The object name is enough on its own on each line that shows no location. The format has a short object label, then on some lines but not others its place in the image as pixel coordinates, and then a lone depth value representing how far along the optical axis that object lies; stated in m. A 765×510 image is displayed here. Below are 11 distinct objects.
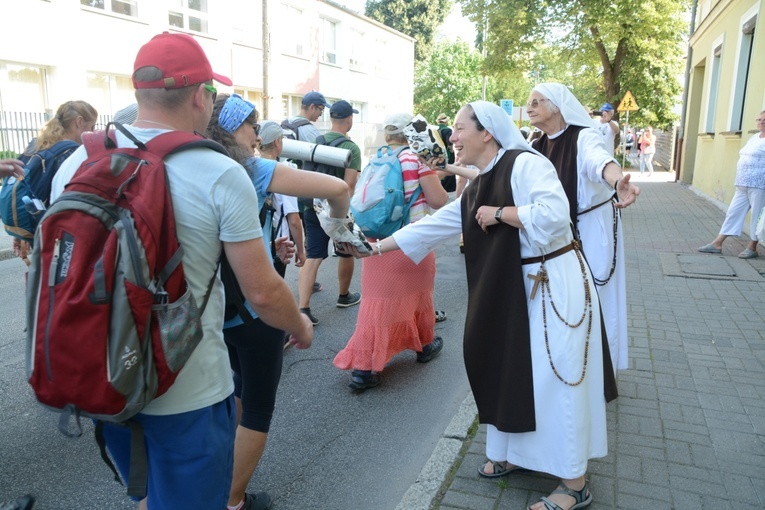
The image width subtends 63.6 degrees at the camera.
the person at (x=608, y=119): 8.86
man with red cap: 1.74
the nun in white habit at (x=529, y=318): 2.70
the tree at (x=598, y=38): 18.92
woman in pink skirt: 4.38
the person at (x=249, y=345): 2.50
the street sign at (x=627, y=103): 18.08
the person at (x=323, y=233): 5.69
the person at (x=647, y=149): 25.62
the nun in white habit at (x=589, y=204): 3.76
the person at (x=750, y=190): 8.20
